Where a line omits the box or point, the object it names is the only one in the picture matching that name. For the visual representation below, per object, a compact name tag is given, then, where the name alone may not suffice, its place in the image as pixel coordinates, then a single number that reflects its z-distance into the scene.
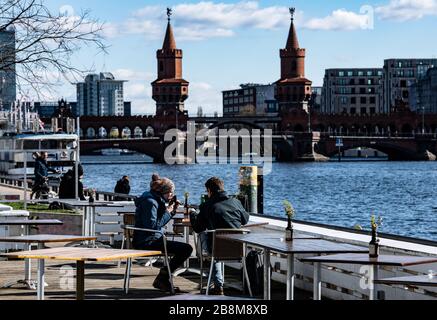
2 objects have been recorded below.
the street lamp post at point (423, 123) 146.62
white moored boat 53.34
